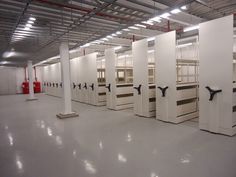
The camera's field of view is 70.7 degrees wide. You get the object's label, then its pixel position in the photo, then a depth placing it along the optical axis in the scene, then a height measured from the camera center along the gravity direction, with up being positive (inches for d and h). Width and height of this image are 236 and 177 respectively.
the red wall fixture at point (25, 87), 618.8 -21.2
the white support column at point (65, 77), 227.6 +4.5
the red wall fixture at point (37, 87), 641.4 -22.9
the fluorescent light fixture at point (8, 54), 311.9 +54.2
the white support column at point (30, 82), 418.0 -2.0
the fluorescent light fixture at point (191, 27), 174.4 +53.0
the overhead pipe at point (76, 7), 119.8 +55.8
